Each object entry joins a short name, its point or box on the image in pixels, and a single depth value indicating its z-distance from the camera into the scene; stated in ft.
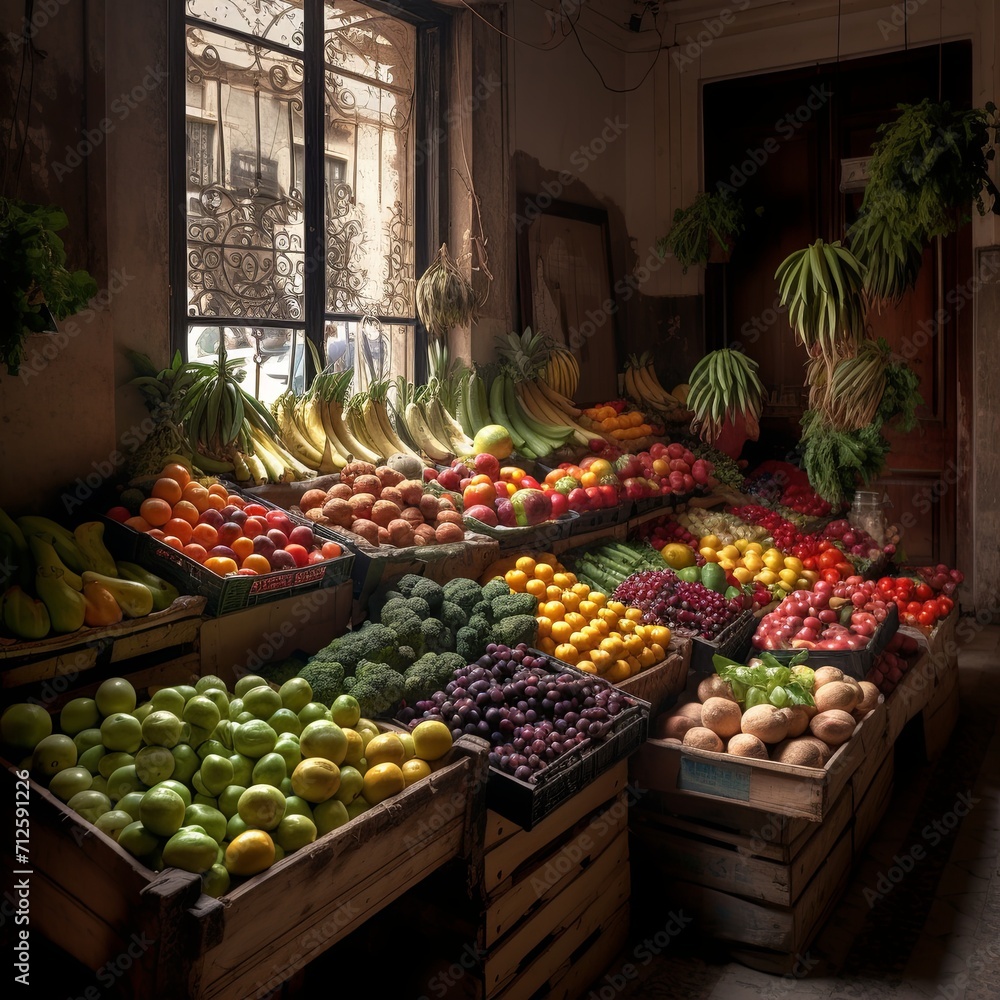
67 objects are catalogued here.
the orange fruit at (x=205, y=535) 9.04
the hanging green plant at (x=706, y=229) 19.71
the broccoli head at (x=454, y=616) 9.55
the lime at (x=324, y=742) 6.81
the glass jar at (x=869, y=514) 16.39
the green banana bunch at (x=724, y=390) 16.51
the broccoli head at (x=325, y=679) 7.97
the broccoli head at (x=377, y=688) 7.92
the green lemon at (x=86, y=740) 6.66
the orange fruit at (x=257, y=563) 8.89
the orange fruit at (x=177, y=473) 9.76
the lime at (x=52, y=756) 6.42
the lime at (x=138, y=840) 5.75
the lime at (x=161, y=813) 5.75
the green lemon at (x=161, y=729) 6.54
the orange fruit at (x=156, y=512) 9.04
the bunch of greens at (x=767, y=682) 9.68
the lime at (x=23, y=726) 6.63
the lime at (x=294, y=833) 6.09
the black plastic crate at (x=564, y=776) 7.45
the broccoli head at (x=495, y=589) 10.23
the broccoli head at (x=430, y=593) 9.67
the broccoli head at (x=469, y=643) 9.25
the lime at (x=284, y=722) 7.06
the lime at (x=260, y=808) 6.05
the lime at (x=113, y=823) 5.92
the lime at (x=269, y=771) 6.47
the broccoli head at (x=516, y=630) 9.54
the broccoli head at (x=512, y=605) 9.89
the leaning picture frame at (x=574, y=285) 18.19
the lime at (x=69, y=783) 6.21
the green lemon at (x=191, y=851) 5.57
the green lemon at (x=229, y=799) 6.26
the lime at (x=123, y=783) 6.29
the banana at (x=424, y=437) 14.16
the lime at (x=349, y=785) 6.72
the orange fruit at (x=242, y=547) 9.11
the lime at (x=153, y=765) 6.31
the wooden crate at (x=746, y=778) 8.55
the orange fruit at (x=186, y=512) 9.25
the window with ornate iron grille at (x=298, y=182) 12.47
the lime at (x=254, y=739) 6.65
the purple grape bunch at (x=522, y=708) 7.98
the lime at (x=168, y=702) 6.95
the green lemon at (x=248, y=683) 7.46
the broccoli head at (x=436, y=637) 9.23
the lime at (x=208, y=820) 5.98
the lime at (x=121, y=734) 6.60
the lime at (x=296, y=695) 7.39
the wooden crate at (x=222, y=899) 5.20
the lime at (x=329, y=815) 6.41
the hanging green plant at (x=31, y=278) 7.00
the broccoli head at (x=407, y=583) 9.83
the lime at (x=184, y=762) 6.50
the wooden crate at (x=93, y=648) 6.99
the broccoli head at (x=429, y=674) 8.38
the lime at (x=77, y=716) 6.85
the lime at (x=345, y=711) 7.40
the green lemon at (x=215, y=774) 6.37
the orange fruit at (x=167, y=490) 9.41
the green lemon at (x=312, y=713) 7.25
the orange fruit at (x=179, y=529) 8.98
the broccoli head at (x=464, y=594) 9.86
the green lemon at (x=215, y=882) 5.57
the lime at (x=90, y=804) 6.04
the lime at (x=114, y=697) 6.91
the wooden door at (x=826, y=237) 19.42
